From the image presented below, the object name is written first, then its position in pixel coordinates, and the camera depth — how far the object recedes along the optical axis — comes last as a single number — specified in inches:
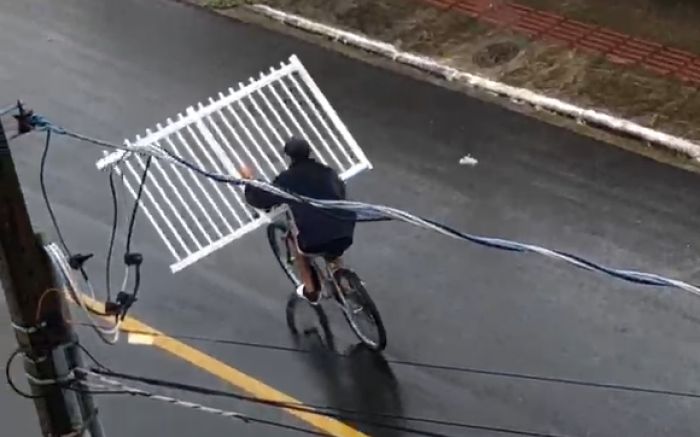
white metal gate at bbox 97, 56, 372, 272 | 403.0
